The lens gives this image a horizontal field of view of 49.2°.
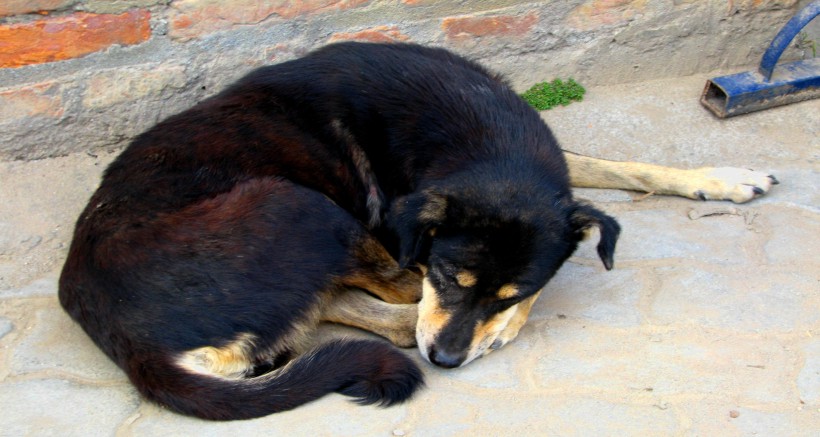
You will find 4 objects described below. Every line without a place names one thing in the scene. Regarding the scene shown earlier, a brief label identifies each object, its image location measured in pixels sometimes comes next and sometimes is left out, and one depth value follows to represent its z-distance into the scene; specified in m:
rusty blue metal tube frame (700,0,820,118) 4.58
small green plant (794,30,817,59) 5.00
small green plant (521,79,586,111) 4.72
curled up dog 2.96
